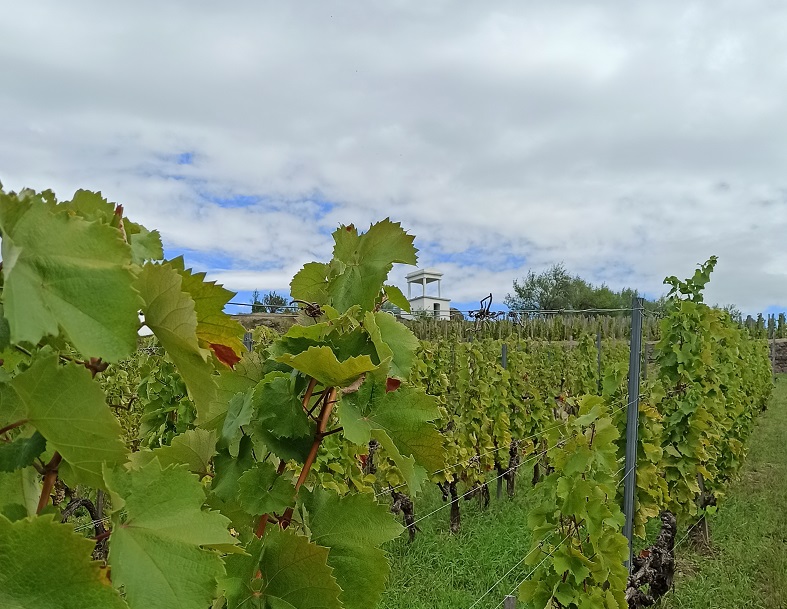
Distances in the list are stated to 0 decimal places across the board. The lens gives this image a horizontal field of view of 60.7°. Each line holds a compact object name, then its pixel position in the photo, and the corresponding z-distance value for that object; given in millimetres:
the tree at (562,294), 49594
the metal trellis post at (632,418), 4617
